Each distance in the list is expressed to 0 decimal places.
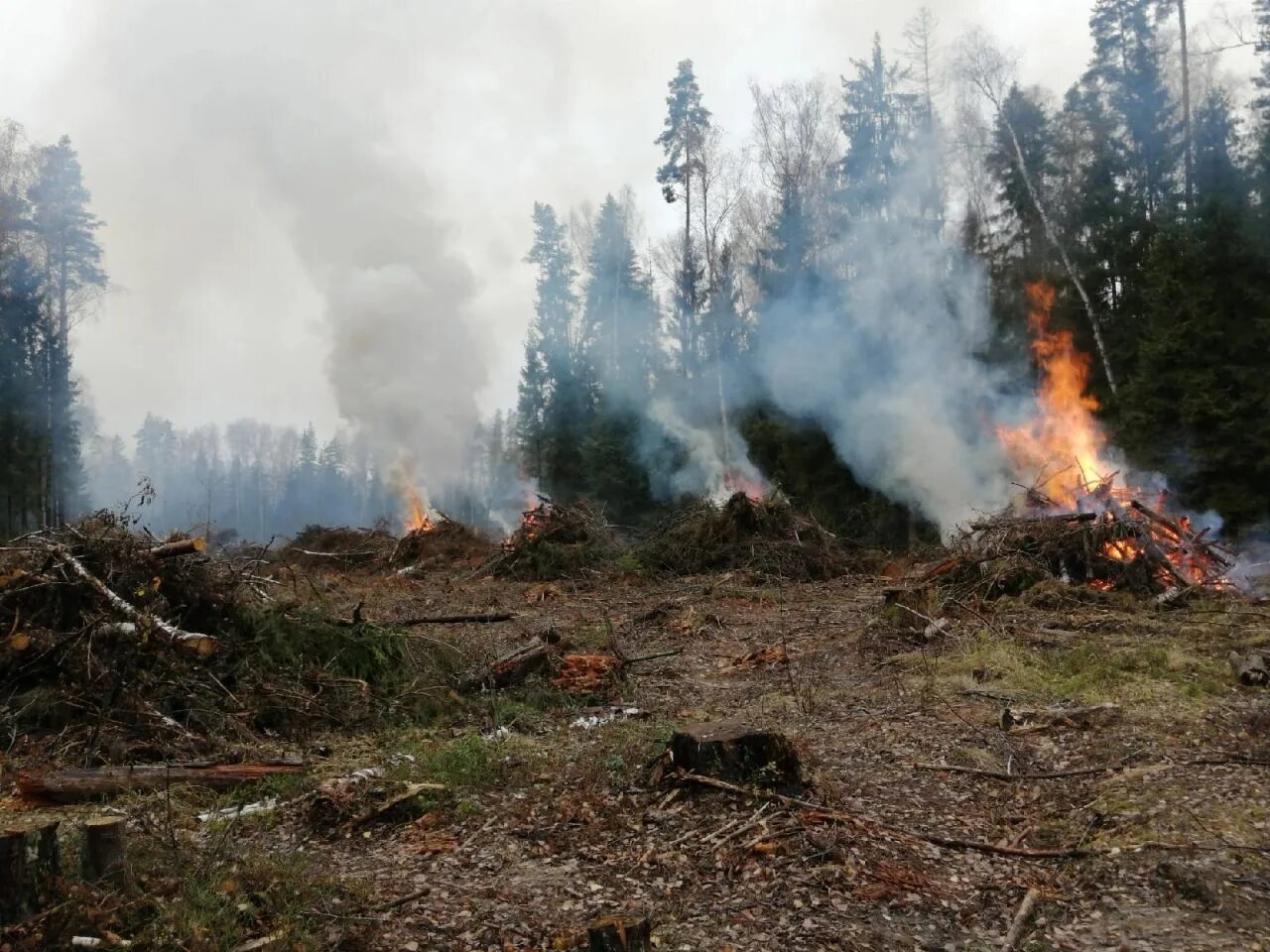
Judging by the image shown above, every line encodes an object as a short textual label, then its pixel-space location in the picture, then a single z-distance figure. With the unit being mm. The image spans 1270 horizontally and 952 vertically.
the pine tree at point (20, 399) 24656
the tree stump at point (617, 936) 3055
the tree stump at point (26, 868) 3002
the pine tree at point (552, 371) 32094
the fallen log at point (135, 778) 4957
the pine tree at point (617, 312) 31188
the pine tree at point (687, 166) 28859
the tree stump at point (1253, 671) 6945
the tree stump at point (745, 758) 4895
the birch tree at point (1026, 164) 21625
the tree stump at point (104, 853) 3309
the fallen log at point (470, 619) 11016
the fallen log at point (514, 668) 7796
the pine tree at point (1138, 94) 21062
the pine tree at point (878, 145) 25094
